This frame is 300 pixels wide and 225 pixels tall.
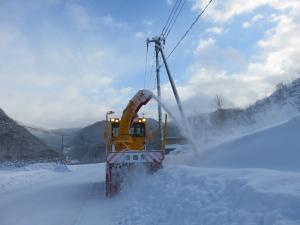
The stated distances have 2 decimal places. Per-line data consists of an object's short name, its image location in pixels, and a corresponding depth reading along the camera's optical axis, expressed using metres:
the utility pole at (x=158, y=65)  16.20
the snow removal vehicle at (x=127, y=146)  8.48
